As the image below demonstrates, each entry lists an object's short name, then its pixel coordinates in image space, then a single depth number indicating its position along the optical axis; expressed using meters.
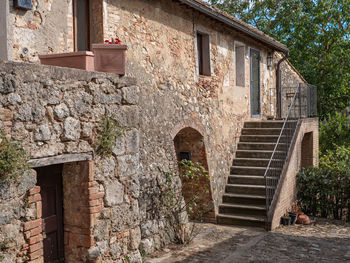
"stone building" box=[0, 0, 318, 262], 3.66
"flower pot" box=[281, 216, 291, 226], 8.39
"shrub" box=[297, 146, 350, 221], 9.10
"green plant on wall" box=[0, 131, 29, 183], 3.29
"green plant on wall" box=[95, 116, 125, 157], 4.32
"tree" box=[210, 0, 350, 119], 15.57
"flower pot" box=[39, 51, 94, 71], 4.24
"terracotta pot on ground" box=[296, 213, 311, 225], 8.58
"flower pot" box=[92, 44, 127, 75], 4.46
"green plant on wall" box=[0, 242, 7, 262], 3.32
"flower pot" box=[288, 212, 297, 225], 8.54
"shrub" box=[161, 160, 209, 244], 6.84
